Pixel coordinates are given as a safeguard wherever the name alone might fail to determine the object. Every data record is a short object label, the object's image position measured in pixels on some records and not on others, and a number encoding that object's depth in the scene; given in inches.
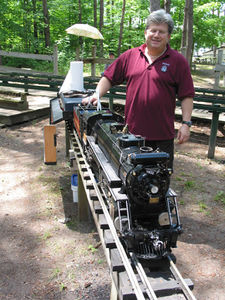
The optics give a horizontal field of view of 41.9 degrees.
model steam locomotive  94.3
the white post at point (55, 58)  560.1
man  121.9
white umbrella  592.7
